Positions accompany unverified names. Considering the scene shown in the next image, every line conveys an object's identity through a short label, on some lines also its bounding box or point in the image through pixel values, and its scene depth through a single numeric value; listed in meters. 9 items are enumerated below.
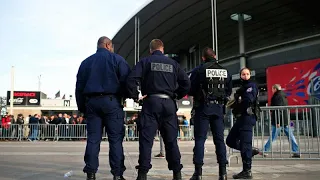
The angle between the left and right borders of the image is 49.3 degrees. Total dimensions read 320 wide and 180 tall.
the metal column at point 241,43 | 29.09
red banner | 24.52
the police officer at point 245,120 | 5.32
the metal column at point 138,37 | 30.70
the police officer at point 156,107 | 4.42
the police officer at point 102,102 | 4.43
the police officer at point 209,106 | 4.90
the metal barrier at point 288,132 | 7.92
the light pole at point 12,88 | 26.53
